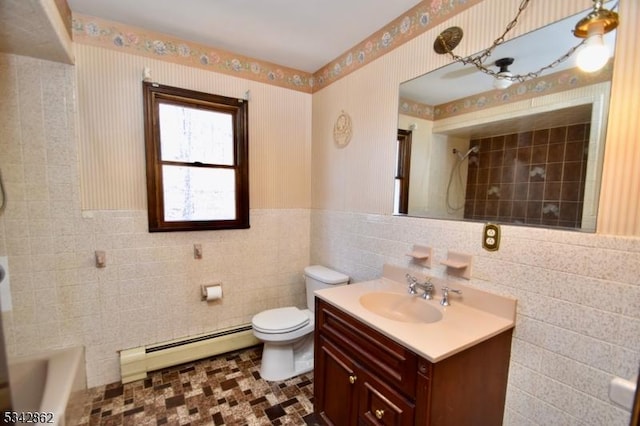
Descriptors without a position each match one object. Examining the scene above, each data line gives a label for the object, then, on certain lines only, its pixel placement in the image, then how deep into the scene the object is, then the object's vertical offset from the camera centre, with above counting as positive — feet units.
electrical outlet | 4.23 -0.68
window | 6.57 +0.71
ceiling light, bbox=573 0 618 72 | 2.94 +1.79
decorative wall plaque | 7.16 +1.60
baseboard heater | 6.48 -4.15
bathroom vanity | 3.37 -2.37
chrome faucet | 5.04 -1.75
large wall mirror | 3.52 +0.86
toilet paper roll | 7.18 -2.73
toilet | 6.51 -3.49
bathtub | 4.57 -3.65
